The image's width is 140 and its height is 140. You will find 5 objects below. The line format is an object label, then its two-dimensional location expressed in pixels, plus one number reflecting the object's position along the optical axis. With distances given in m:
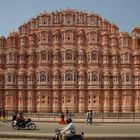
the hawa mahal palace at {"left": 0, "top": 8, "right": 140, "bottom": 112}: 32.04
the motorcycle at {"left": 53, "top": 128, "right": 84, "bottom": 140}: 9.20
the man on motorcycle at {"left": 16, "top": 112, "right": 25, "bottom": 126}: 14.52
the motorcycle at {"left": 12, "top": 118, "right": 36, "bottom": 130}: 14.48
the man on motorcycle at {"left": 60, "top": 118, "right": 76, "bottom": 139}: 9.62
